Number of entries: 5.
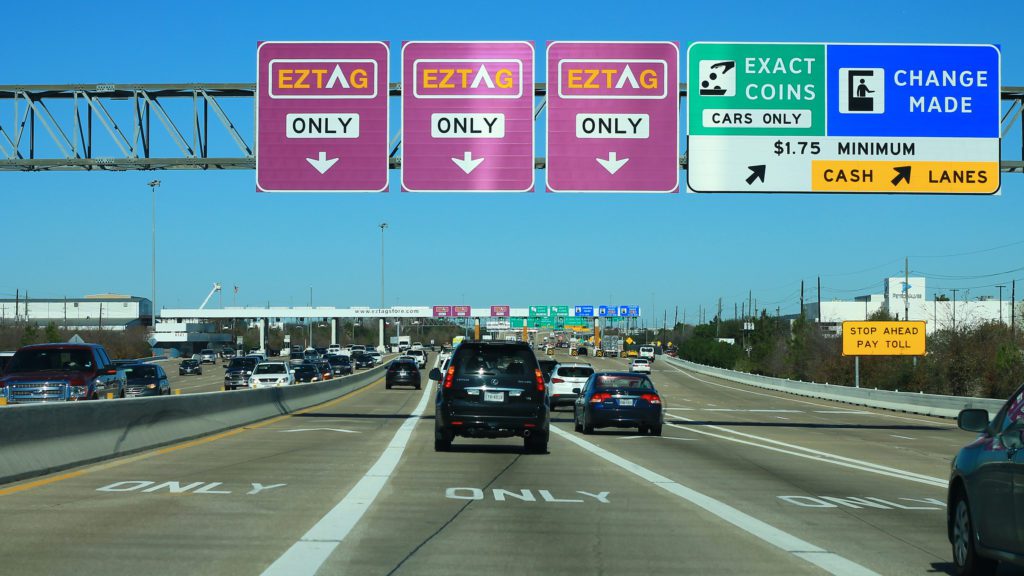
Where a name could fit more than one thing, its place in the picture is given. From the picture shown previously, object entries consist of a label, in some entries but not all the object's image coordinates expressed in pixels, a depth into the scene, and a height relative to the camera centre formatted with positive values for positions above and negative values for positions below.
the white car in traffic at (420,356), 91.21 -3.40
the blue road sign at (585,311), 137.75 +0.16
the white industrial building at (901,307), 159.00 +0.79
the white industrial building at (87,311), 175.00 +0.30
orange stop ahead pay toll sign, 69.12 -1.56
